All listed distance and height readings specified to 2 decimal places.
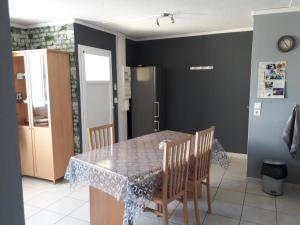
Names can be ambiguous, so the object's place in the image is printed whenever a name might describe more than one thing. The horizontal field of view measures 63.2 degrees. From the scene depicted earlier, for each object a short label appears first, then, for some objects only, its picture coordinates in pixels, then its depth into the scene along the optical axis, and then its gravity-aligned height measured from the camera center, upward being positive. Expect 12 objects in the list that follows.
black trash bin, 3.14 -1.19
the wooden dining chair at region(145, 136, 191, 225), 2.09 -0.82
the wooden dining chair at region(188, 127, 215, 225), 2.52 -0.85
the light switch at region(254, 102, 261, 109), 3.48 -0.30
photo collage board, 3.30 +0.06
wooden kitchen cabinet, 3.53 -0.39
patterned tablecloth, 1.88 -0.73
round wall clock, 3.22 +0.53
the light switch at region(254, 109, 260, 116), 3.50 -0.41
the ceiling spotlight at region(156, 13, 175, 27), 3.52 +1.00
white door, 3.98 -0.06
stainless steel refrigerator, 4.85 -0.32
